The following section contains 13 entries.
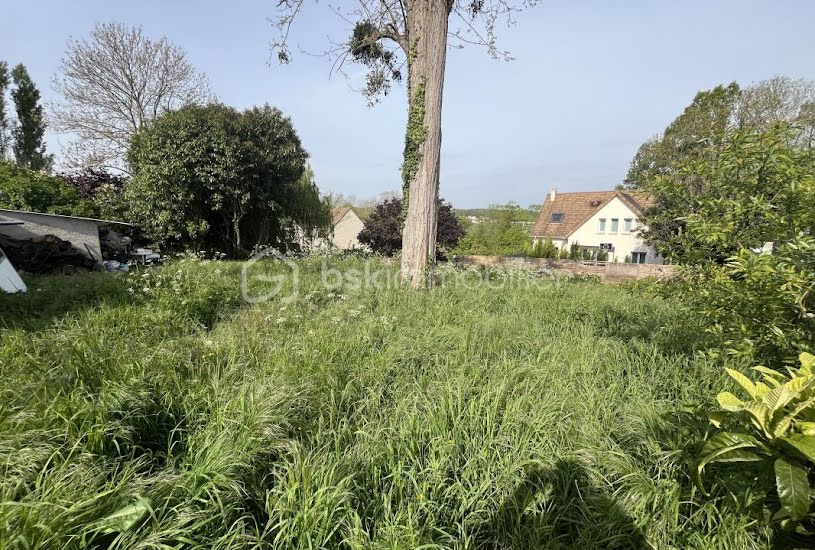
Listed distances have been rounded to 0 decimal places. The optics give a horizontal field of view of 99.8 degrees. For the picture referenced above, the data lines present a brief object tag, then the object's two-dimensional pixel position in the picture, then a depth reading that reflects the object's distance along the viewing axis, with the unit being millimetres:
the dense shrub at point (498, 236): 23409
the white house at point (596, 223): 27625
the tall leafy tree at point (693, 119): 15480
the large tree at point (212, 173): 10281
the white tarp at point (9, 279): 4660
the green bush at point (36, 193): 8961
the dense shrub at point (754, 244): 1710
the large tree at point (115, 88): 15352
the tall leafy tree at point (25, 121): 28891
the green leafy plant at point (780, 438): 1069
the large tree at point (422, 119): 5836
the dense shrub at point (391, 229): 16703
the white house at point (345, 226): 33781
